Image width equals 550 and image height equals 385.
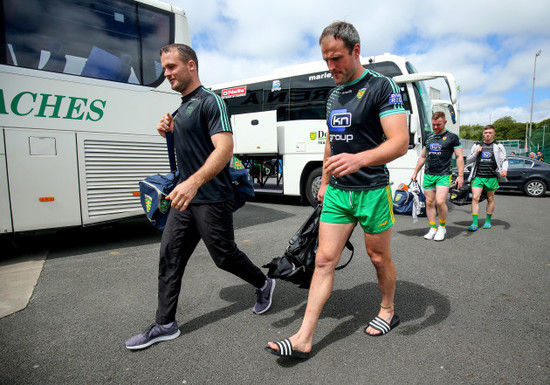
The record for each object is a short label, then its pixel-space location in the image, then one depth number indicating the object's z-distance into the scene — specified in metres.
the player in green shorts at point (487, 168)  6.19
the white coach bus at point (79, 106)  4.36
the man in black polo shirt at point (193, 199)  2.45
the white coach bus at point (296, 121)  7.64
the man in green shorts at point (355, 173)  2.16
